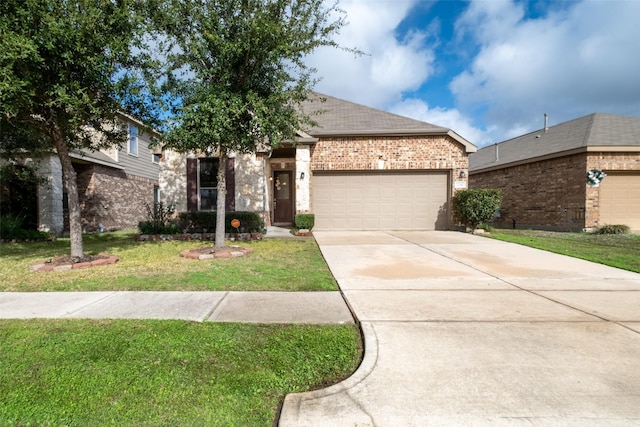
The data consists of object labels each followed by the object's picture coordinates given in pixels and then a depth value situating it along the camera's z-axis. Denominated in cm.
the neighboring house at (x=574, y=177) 1185
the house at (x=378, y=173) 1230
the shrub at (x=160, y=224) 1002
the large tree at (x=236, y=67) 637
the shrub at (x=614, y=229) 1138
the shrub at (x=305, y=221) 1109
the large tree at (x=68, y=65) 481
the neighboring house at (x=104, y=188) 1159
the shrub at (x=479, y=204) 1128
